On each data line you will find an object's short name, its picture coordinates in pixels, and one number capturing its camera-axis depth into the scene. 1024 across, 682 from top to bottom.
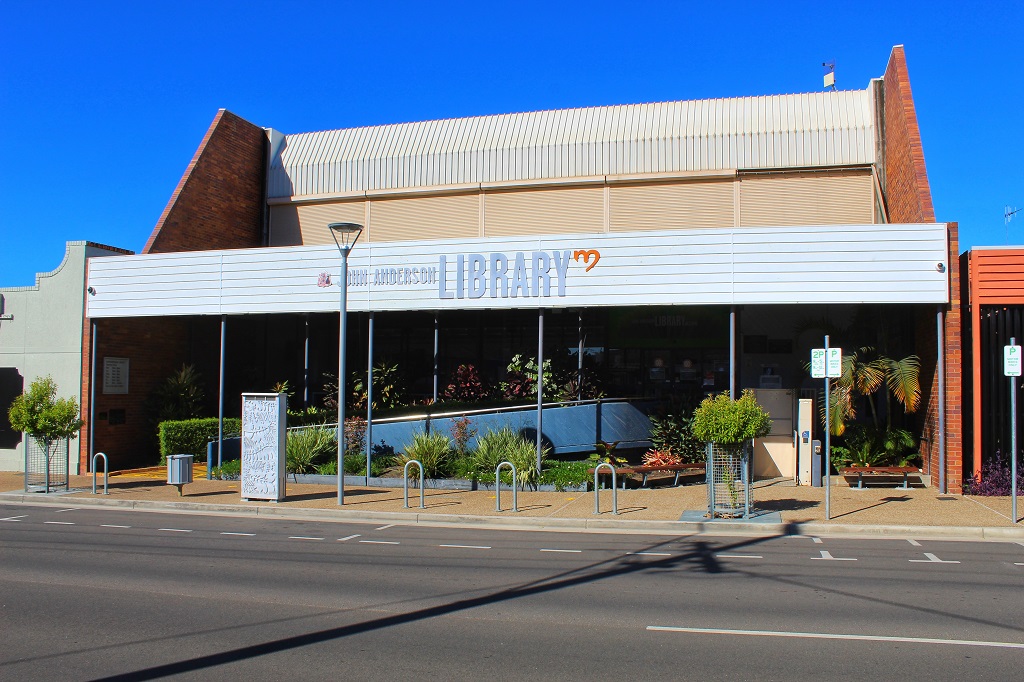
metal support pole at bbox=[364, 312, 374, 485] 17.94
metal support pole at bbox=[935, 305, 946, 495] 16.00
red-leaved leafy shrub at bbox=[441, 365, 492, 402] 22.50
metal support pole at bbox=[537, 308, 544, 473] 17.27
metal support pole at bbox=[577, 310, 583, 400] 20.58
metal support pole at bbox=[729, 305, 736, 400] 16.17
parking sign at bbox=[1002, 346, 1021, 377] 12.77
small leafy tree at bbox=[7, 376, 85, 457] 17.94
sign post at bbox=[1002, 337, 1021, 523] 12.76
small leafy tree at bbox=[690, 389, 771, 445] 13.16
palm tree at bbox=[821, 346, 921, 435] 16.84
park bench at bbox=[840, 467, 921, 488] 16.42
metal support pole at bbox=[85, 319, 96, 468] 21.12
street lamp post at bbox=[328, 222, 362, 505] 15.70
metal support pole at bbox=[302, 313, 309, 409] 21.50
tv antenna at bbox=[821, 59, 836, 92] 26.56
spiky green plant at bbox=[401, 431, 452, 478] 18.06
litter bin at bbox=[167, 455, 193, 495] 16.62
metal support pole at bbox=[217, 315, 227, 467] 19.45
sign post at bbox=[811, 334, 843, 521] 13.47
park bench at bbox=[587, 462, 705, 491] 16.88
